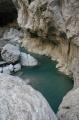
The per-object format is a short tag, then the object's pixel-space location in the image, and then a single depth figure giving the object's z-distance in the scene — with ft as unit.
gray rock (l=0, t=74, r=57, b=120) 4.13
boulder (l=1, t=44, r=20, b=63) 17.10
